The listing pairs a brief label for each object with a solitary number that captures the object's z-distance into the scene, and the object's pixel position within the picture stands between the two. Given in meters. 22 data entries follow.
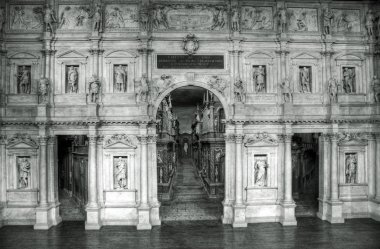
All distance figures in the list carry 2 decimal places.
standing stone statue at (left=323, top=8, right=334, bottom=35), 16.27
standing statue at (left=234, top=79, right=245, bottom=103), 15.84
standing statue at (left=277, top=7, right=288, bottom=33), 16.05
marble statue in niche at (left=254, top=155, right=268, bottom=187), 16.22
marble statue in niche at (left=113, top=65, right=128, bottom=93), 15.93
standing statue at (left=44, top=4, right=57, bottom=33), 15.48
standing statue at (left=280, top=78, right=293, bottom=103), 16.03
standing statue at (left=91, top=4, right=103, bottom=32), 15.58
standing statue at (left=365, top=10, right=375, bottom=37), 16.50
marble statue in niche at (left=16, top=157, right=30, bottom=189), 15.89
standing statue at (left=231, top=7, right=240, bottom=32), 15.93
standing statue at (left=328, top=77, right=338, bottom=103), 16.12
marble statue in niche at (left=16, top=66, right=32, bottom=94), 15.89
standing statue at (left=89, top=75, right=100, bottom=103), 15.53
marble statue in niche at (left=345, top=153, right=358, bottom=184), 16.67
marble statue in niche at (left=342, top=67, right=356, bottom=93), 16.72
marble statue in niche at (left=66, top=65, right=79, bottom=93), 15.88
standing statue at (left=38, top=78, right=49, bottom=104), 15.40
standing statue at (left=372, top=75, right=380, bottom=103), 16.42
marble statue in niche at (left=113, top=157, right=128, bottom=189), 15.89
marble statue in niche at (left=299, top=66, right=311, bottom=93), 16.53
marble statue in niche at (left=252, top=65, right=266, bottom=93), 16.28
